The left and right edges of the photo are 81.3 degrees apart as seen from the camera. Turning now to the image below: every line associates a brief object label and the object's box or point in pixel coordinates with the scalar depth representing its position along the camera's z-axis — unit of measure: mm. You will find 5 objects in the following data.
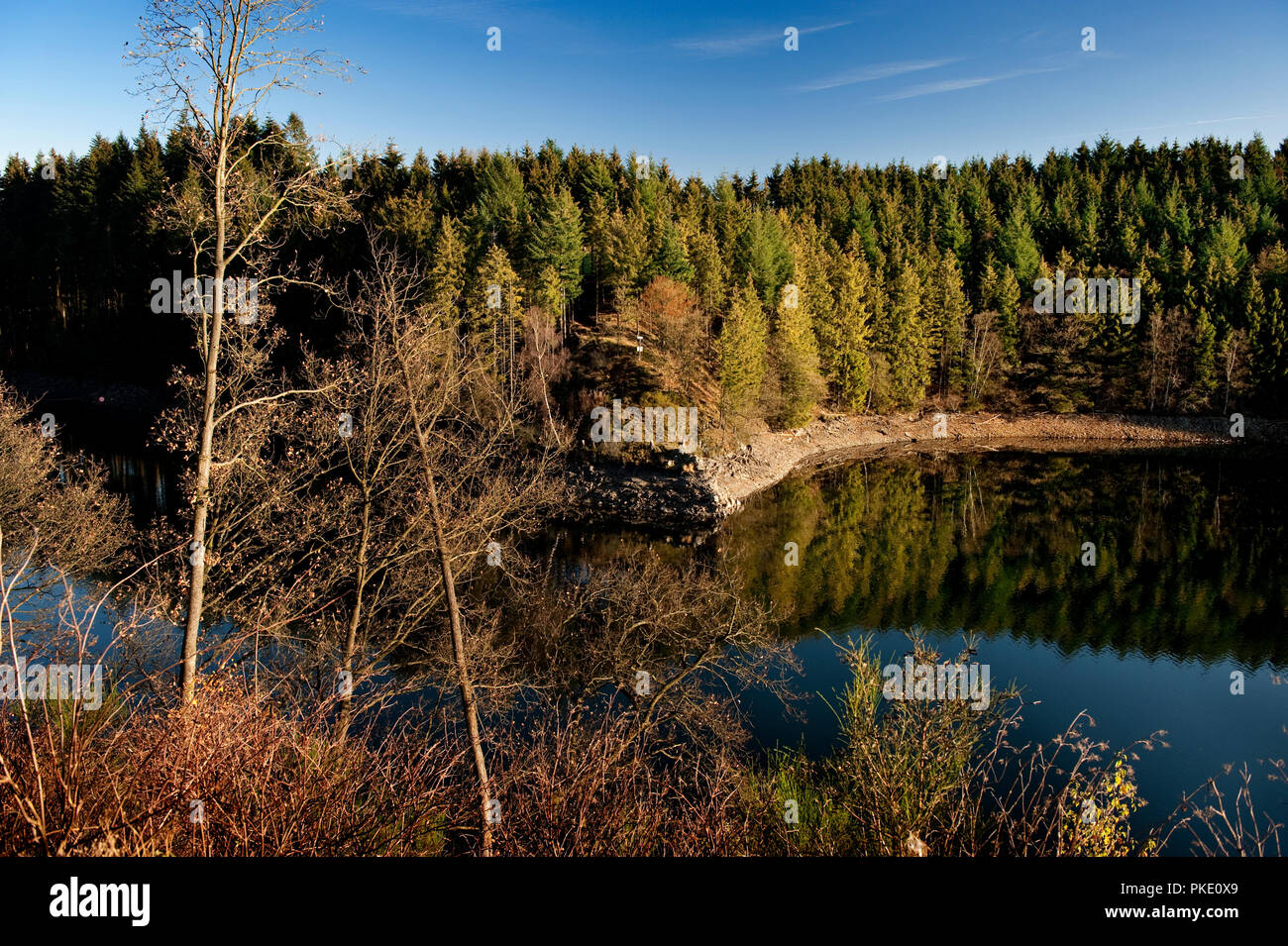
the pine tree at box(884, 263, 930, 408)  54062
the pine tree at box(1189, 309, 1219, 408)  48938
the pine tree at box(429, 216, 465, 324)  41031
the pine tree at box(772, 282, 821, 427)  45750
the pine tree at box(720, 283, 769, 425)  40969
